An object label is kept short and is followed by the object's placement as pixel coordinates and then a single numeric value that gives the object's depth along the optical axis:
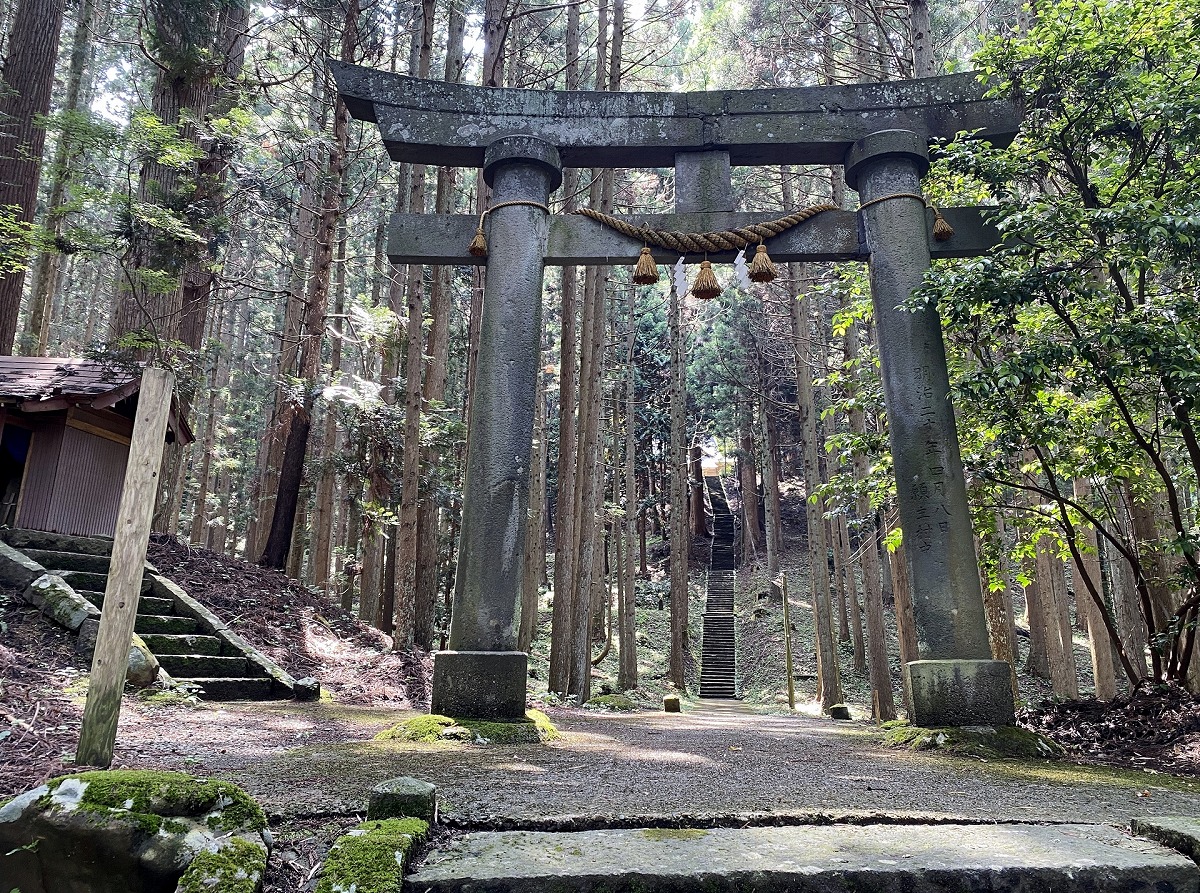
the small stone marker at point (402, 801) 2.49
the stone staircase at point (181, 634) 7.37
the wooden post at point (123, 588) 2.99
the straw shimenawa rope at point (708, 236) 5.91
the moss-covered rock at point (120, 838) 2.12
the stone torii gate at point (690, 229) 5.26
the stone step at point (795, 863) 2.14
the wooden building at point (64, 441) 9.26
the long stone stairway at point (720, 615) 19.99
